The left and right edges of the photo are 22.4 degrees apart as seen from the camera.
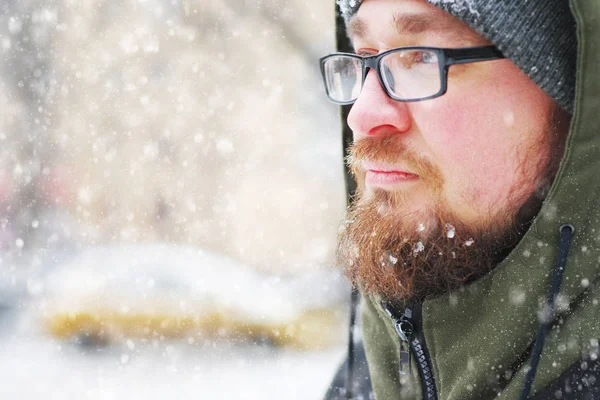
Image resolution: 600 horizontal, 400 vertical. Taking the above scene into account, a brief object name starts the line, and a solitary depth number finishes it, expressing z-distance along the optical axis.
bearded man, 0.95
